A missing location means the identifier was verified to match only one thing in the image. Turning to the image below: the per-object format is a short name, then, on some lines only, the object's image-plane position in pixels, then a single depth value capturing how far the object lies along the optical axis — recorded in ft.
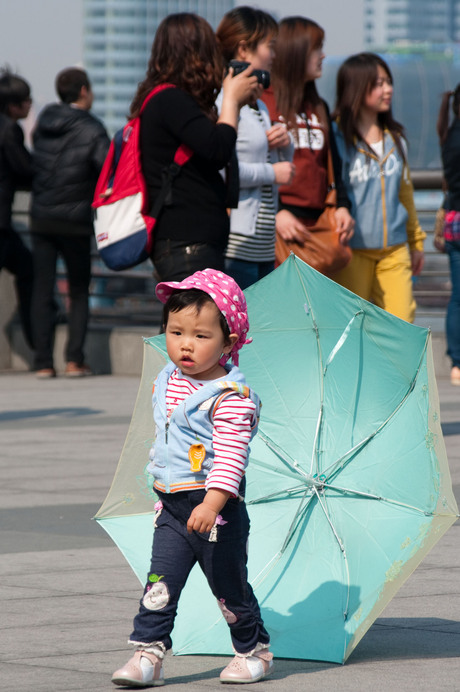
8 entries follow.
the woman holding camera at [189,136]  36.45
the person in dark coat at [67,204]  72.90
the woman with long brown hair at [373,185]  47.73
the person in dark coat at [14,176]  73.97
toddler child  21.89
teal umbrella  24.06
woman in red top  43.75
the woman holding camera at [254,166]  40.22
